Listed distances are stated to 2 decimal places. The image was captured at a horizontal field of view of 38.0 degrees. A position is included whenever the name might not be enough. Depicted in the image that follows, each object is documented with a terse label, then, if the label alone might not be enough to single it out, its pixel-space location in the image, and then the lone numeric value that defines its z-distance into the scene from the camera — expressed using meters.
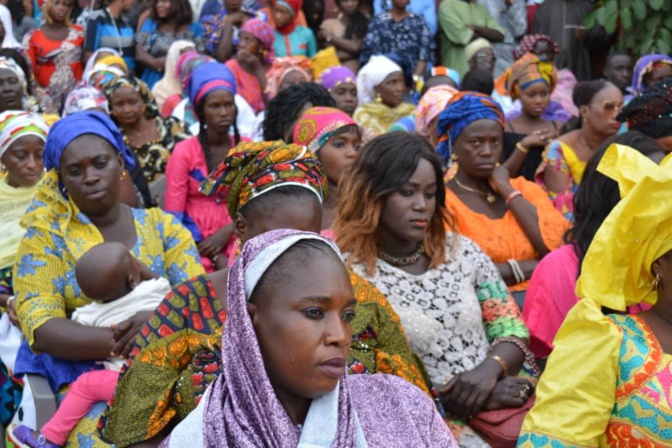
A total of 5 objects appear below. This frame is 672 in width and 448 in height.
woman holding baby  4.09
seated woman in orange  5.17
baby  3.83
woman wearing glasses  6.56
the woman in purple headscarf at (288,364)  2.31
